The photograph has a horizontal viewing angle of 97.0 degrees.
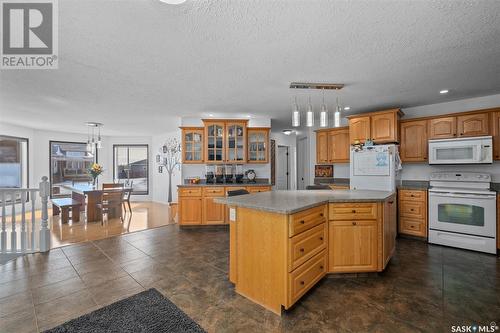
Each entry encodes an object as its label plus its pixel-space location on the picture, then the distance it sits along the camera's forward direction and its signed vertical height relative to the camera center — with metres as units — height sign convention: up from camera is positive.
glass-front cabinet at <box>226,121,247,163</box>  4.87 +0.59
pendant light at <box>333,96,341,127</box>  2.50 +0.55
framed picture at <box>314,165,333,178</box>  5.34 -0.13
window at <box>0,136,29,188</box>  5.65 +0.16
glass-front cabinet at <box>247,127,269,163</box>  5.03 +0.48
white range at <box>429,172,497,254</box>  3.16 -0.70
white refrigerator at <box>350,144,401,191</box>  3.79 -0.03
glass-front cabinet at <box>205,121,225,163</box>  4.84 +0.54
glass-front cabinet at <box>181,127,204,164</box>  4.90 +0.49
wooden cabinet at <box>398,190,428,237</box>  3.71 -0.82
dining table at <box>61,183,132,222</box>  5.06 -0.77
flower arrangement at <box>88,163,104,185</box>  5.64 -0.07
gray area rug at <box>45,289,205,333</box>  1.70 -1.25
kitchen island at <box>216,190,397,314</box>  1.89 -0.74
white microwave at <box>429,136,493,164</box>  3.28 +0.22
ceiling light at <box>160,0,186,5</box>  1.43 +1.08
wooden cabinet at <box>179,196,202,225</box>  4.50 -0.91
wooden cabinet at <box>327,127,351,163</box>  4.77 +0.44
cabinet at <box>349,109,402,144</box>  3.96 +0.73
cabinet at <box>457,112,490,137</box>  3.41 +0.63
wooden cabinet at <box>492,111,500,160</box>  3.33 +0.45
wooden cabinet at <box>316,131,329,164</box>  5.09 +0.44
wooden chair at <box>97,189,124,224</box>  5.09 -0.80
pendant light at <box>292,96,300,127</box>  2.44 +0.55
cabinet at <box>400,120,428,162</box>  3.91 +0.43
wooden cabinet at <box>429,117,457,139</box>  3.65 +0.63
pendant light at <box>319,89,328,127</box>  2.44 +0.54
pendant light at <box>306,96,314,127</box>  2.41 +0.53
